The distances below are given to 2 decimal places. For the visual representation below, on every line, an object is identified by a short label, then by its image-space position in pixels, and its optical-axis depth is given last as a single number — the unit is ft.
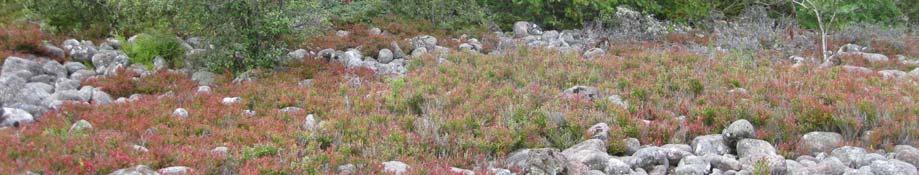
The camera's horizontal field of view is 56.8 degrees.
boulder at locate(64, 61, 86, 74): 34.06
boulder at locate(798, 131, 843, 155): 24.45
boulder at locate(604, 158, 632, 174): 22.11
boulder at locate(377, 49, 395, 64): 38.73
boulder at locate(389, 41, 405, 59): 39.63
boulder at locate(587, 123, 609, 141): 25.40
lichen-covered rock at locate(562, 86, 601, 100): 30.42
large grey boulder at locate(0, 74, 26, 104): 27.14
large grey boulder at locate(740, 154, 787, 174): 21.49
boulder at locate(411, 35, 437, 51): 41.16
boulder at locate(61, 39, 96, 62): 35.65
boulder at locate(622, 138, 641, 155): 24.80
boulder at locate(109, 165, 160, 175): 19.92
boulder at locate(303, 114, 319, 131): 25.65
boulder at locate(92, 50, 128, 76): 34.22
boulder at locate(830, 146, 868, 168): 23.02
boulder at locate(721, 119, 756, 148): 25.16
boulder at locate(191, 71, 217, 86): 32.60
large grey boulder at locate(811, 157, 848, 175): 22.02
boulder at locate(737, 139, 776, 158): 23.73
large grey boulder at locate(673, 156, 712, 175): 21.86
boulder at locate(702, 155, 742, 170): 22.36
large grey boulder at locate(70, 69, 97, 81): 32.63
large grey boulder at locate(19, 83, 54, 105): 27.53
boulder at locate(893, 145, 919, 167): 22.90
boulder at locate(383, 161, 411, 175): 21.44
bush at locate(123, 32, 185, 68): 35.29
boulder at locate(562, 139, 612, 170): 22.58
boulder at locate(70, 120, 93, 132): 23.68
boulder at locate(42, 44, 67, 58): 35.37
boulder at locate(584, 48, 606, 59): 39.09
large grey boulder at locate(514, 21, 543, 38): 45.16
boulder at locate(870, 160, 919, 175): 21.43
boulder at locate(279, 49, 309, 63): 36.13
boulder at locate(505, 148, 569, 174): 21.36
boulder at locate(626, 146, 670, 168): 23.16
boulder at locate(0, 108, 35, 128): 24.47
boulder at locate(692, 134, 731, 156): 24.56
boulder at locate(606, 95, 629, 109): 29.21
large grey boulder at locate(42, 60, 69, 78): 32.96
